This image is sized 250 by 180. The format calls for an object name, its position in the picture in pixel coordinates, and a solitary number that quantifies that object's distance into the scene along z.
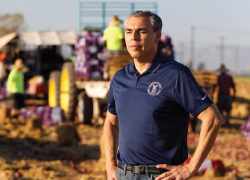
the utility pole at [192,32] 68.44
